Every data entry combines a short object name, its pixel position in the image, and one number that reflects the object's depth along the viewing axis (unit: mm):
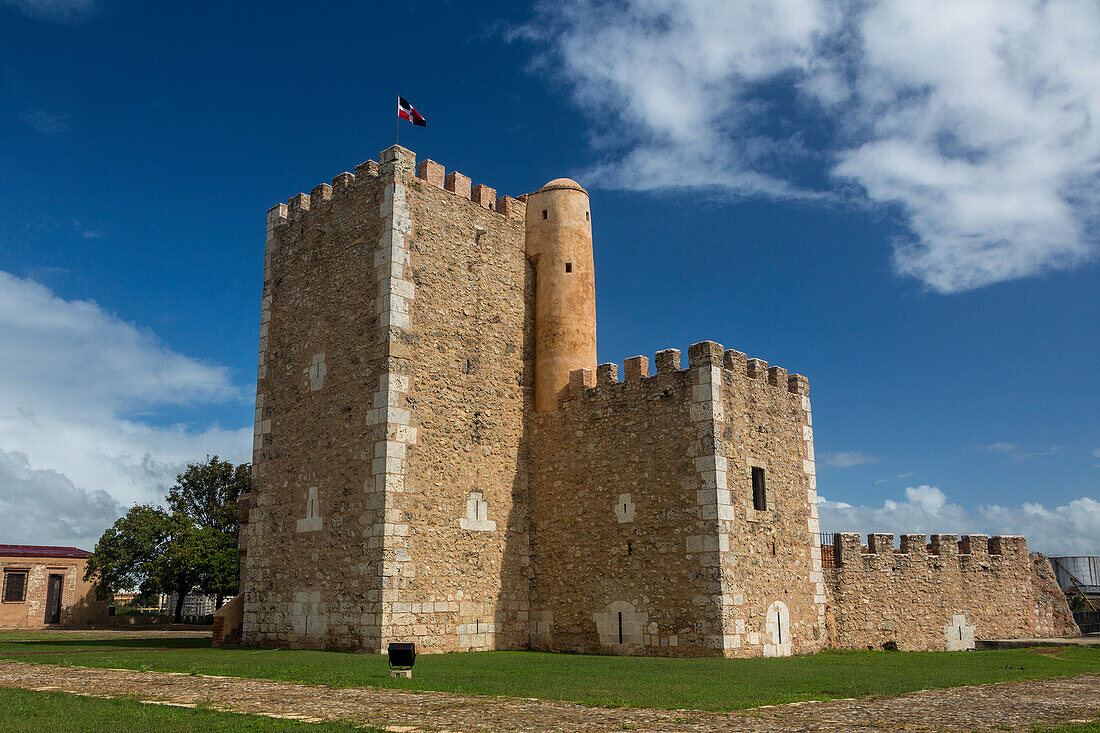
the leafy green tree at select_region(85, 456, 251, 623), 37875
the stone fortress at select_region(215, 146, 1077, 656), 17859
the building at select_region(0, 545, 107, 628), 40312
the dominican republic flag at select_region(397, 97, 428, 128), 20672
